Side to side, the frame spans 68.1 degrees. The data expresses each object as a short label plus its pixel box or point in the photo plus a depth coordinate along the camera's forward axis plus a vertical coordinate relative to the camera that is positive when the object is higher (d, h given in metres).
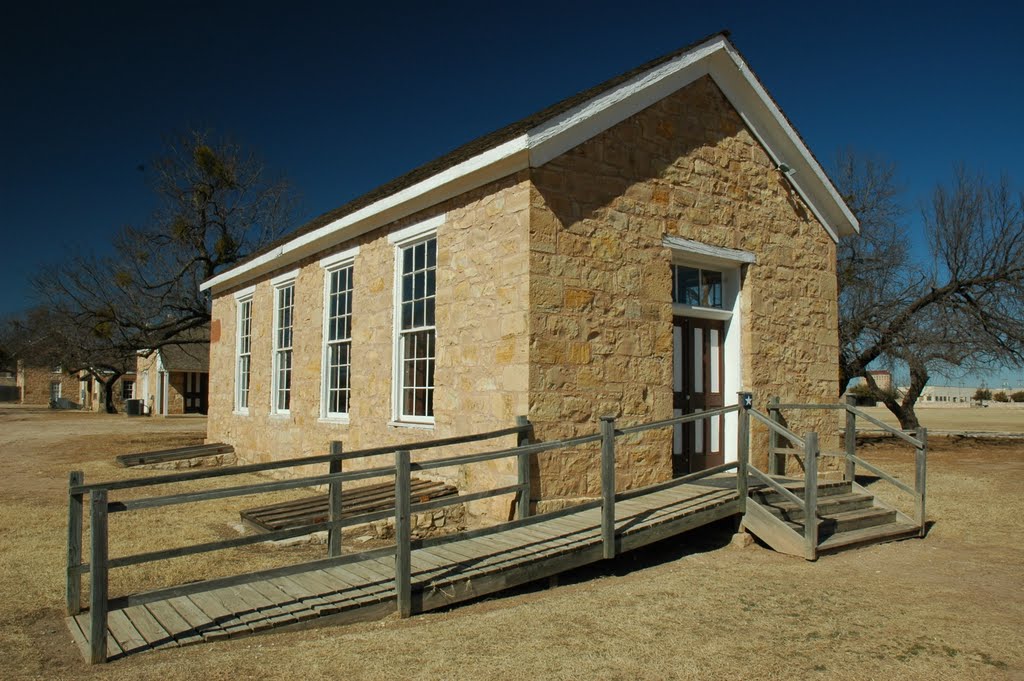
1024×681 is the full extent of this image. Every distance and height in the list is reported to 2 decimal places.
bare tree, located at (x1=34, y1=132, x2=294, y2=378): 22.28 +2.47
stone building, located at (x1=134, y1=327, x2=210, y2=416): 42.88 -1.26
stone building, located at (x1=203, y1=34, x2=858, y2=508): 7.75 +0.95
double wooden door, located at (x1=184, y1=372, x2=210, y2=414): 45.03 -1.97
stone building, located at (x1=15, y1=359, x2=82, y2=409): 59.78 -2.15
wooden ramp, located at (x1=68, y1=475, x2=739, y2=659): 5.02 -1.70
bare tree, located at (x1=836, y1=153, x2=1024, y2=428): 18.42 +1.37
